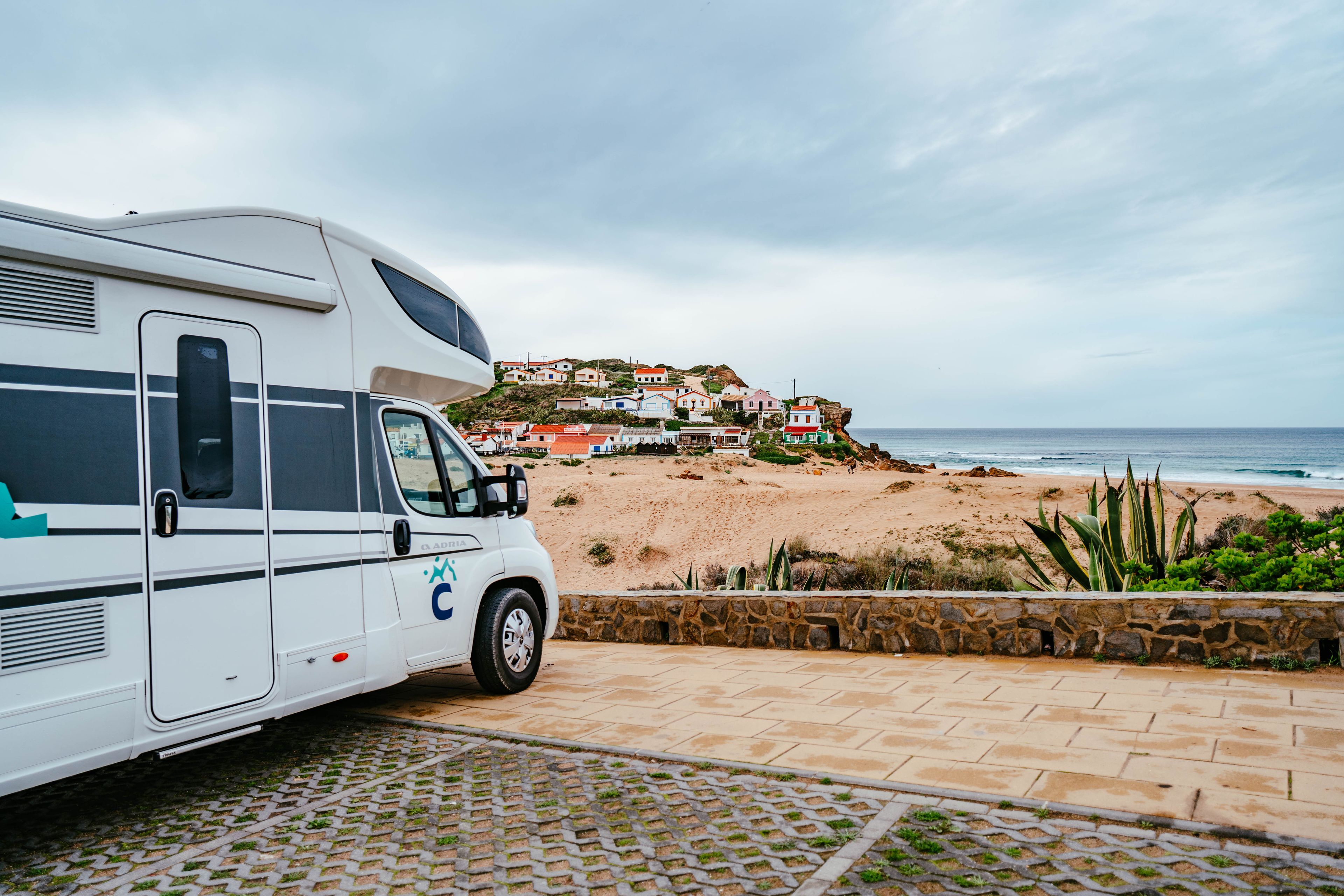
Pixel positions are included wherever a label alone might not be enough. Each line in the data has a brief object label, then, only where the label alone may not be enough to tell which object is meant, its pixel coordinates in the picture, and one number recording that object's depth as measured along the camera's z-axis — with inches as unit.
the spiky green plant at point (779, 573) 359.9
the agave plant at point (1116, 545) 298.0
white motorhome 140.3
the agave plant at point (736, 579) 368.8
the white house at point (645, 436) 2748.5
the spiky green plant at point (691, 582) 394.3
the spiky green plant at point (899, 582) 336.8
